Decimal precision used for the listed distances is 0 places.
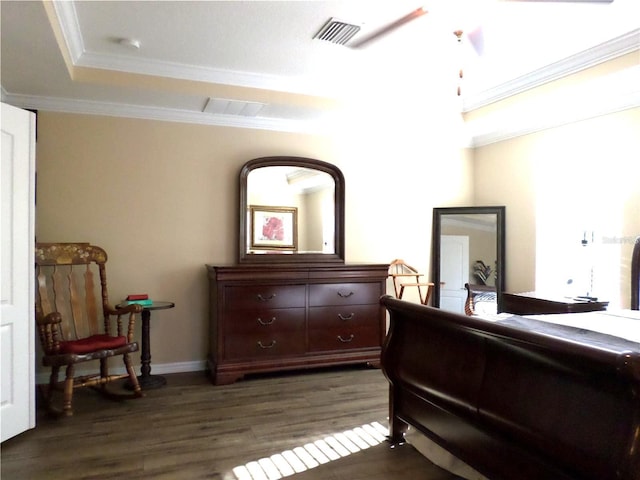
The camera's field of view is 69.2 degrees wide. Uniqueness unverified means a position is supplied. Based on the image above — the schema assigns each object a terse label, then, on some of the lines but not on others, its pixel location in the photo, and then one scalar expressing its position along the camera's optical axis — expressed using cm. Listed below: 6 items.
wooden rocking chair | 321
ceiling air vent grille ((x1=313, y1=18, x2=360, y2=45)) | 302
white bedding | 235
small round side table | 385
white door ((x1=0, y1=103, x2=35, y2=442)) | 275
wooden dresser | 393
